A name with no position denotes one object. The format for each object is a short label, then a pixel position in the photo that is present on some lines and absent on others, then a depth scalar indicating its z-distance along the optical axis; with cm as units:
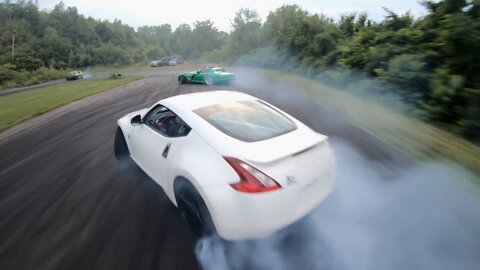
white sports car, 266
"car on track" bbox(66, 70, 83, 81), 3866
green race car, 1700
